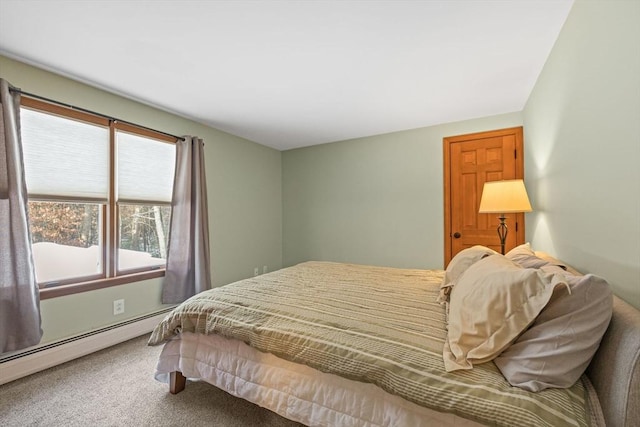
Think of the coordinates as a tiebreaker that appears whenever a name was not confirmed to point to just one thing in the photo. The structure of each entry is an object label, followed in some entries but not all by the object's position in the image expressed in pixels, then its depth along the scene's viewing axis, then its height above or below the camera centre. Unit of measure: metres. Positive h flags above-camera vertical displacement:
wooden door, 3.00 +0.40
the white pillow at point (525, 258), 1.40 -0.28
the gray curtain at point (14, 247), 1.87 -0.21
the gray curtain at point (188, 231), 2.98 -0.18
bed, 0.83 -0.62
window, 2.15 +0.20
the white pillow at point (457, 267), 1.75 -0.39
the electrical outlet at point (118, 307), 2.53 -0.87
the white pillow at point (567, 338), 0.87 -0.43
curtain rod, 1.99 +0.95
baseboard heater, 1.93 -1.09
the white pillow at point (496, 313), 0.96 -0.39
